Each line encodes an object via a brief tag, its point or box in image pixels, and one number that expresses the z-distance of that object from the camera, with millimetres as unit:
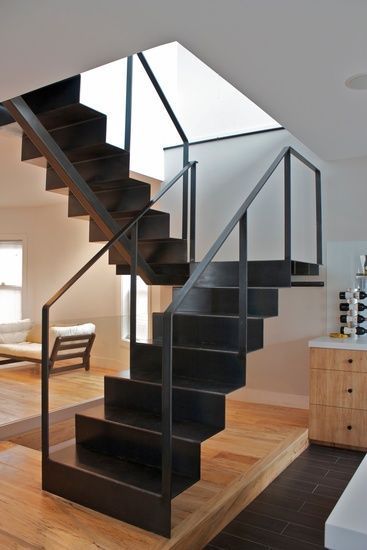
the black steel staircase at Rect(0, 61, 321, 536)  2559
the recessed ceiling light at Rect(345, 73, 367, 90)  2777
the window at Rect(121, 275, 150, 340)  4506
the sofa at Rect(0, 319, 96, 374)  3896
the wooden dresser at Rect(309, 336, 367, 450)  3754
